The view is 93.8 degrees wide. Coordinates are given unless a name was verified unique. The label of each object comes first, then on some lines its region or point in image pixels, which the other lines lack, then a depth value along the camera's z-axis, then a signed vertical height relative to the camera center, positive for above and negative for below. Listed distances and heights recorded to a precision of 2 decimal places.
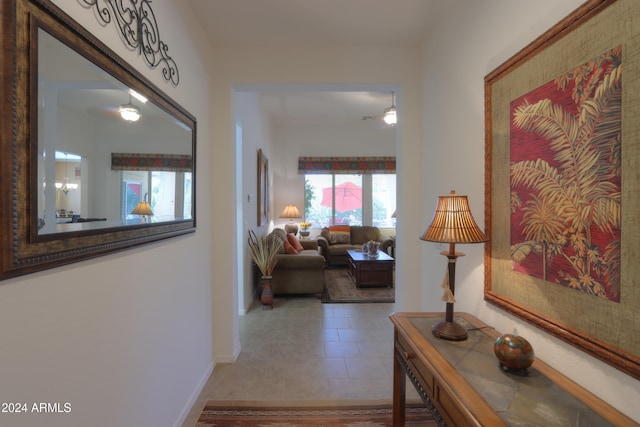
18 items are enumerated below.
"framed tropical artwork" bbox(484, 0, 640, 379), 0.87 +0.11
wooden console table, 0.87 -0.59
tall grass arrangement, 4.04 -0.56
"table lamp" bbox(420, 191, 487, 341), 1.35 -0.10
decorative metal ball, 1.05 -0.50
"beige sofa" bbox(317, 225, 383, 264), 6.34 -0.60
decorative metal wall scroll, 1.21 +0.85
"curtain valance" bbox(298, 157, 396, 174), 6.98 +1.11
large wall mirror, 0.80 +0.23
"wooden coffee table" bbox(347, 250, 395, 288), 4.88 -0.98
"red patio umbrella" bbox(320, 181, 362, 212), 7.25 +0.38
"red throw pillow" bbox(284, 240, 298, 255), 4.57 -0.57
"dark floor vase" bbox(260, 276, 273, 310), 3.95 -1.09
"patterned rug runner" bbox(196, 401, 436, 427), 1.92 -1.36
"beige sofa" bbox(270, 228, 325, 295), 4.27 -0.90
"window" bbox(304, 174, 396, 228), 7.21 +0.31
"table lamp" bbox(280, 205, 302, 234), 6.61 -0.07
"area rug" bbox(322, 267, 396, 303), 4.37 -1.26
